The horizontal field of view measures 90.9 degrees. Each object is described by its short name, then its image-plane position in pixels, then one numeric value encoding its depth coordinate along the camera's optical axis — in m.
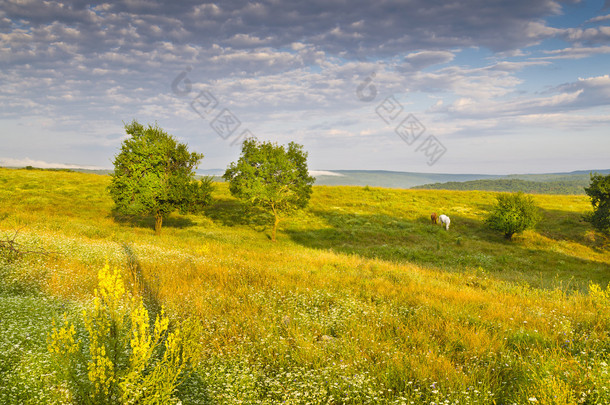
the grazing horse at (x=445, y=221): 35.25
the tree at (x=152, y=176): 23.50
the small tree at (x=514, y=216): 31.00
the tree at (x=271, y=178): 27.31
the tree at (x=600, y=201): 28.44
